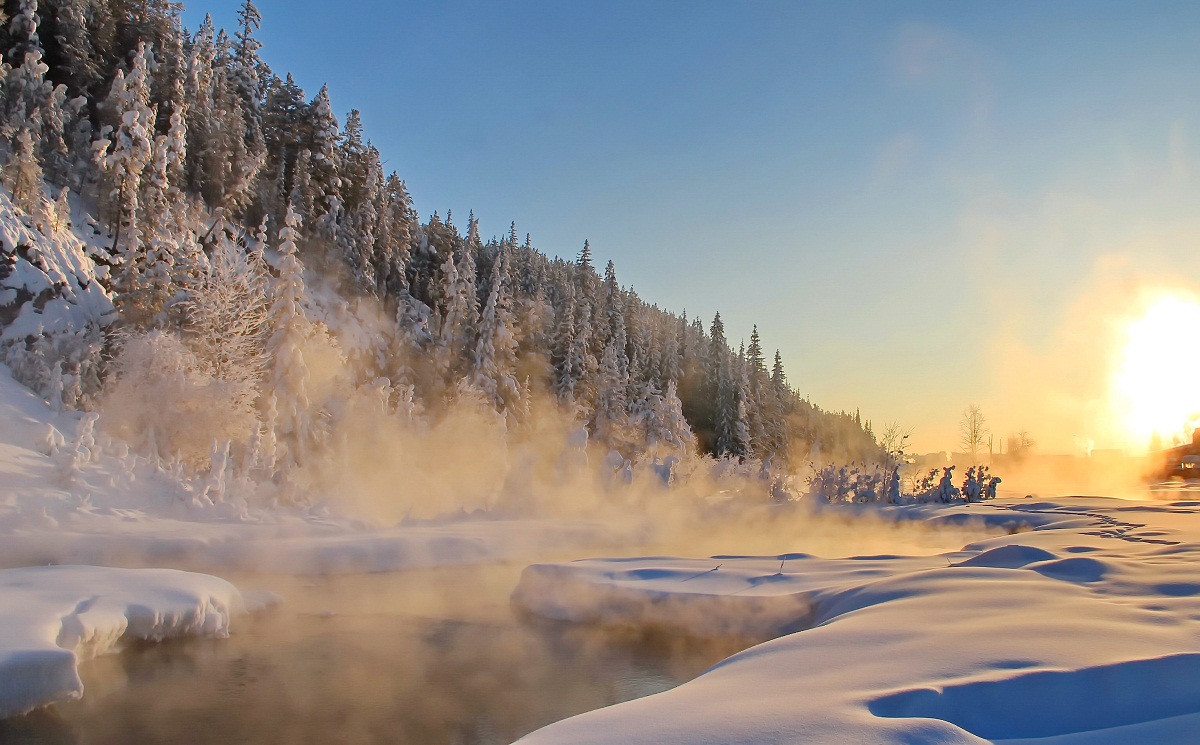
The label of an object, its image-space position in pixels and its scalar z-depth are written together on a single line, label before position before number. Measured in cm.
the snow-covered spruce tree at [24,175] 3089
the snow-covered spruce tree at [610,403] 5884
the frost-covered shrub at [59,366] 2652
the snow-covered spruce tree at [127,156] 3469
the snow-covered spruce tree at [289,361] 3080
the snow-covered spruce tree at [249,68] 5206
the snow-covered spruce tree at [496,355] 5131
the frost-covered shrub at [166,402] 2745
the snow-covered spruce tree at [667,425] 5758
